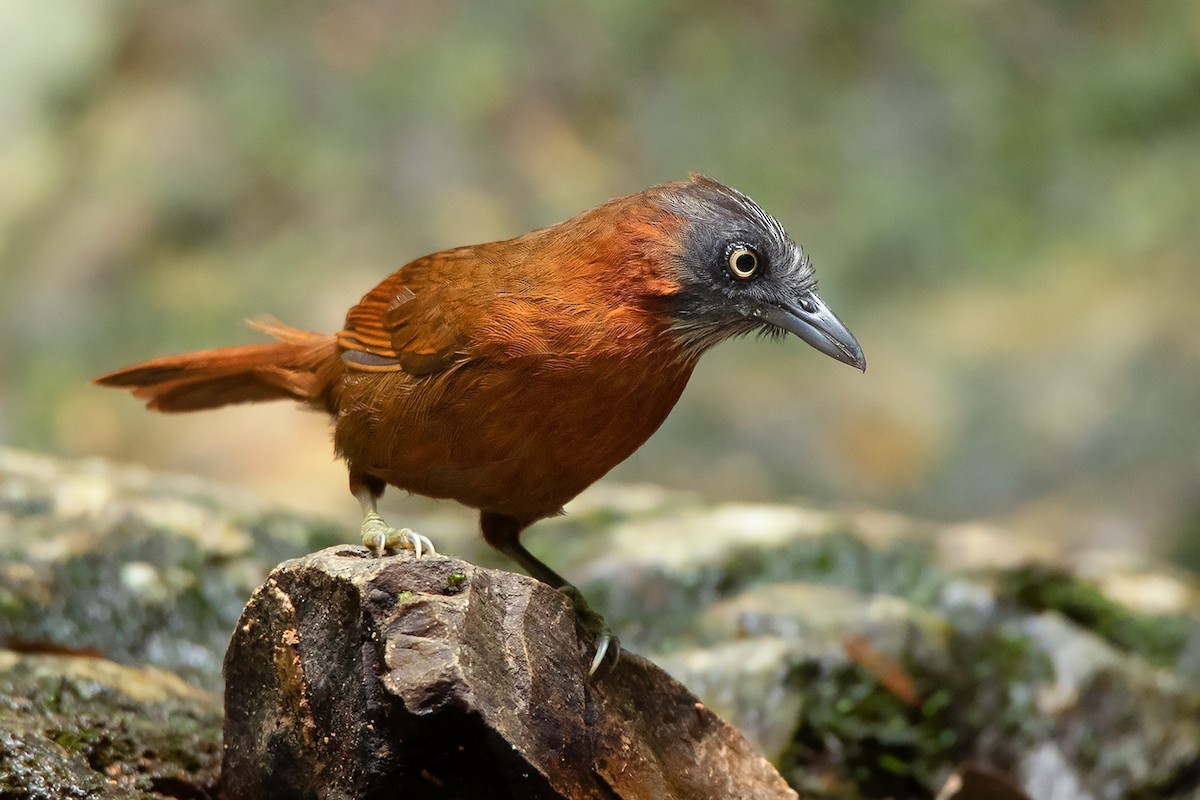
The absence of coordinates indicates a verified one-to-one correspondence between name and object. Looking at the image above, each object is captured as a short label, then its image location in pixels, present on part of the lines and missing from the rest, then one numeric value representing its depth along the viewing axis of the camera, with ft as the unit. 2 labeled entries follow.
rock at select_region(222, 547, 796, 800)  17.24
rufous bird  21.90
